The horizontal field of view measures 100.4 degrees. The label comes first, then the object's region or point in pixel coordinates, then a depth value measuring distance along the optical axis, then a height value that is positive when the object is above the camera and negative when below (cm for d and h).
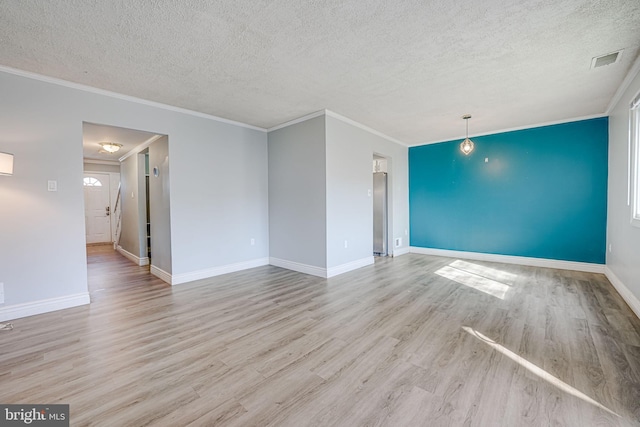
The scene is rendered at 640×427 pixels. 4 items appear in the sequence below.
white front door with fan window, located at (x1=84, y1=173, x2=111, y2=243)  785 -2
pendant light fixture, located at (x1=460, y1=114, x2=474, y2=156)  427 +90
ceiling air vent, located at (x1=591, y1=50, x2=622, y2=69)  256 +140
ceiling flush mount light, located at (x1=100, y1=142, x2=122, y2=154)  498 +114
